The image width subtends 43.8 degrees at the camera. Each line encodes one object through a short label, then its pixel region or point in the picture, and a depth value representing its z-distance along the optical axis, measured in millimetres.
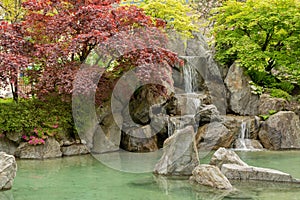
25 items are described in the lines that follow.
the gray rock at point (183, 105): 13828
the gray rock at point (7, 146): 10534
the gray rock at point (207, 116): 12750
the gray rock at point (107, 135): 11766
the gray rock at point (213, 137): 12141
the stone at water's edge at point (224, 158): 8164
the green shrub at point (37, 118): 10531
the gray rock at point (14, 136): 10586
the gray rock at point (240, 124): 12969
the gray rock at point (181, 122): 12820
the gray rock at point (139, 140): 12305
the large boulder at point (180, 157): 8102
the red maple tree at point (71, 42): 10359
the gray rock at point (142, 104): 12961
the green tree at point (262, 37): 14898
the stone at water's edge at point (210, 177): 6910
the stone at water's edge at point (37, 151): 10531
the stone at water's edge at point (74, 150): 11158
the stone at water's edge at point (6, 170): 6808
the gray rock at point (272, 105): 13992
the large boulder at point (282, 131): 12406
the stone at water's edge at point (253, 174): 7375
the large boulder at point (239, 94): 14898
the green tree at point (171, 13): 15305
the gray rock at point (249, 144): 12719
